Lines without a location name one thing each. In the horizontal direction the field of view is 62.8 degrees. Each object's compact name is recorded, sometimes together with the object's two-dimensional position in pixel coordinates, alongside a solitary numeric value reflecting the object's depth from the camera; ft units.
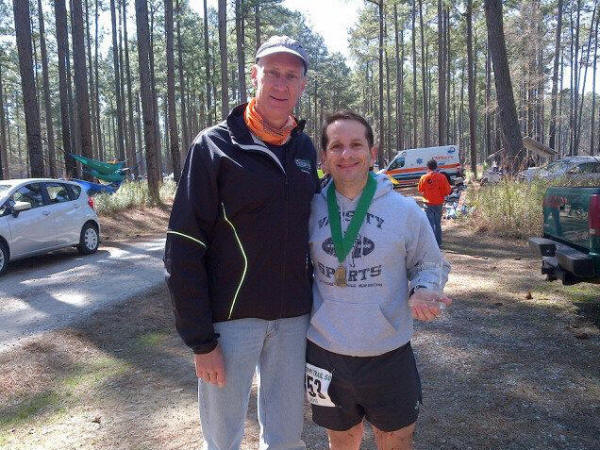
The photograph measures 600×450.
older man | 6.30
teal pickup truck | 15.67
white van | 92.27
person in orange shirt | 34.37
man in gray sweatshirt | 6.73
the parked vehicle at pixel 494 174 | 46.28
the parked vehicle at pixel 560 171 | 36.08
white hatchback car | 28.78
